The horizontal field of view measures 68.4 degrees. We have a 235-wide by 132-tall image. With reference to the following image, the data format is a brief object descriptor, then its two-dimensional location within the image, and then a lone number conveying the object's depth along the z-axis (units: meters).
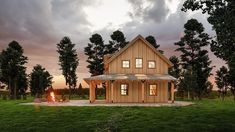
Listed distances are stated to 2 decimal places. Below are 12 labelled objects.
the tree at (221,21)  10.58
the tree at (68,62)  33.55
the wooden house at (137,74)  20.59
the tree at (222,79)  33.16
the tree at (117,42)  34.68
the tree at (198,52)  28.35
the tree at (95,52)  34.64
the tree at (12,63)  31.19
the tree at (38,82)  37.96
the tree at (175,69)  29.72
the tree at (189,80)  27.33
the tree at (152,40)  30.88
